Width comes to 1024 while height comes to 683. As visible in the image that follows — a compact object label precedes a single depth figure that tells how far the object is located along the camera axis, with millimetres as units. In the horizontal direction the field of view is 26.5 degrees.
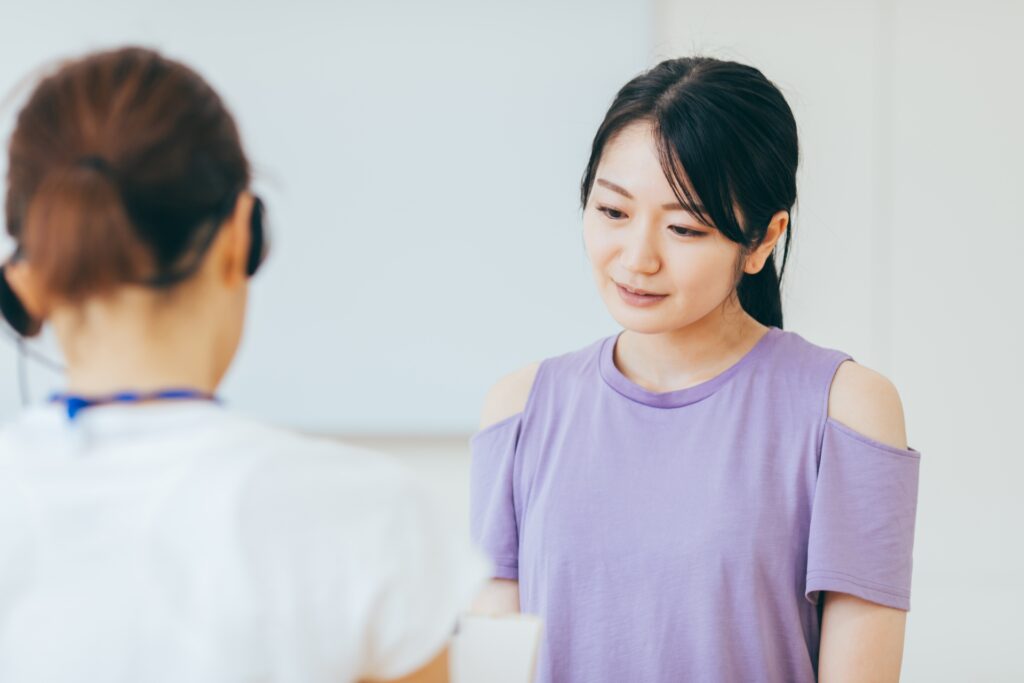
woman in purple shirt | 1752
